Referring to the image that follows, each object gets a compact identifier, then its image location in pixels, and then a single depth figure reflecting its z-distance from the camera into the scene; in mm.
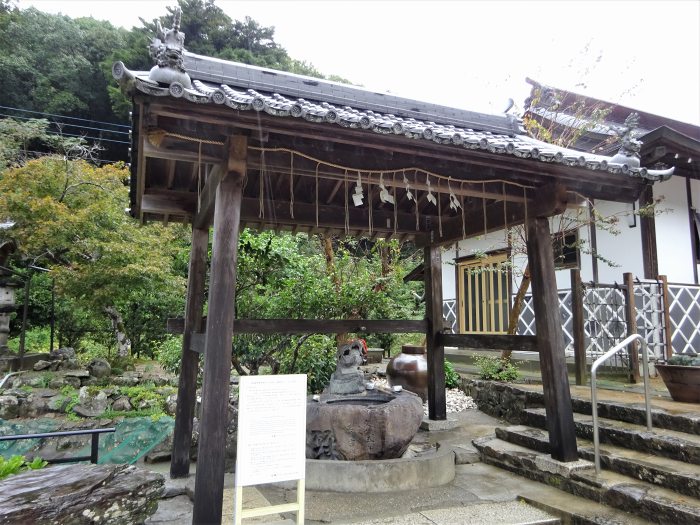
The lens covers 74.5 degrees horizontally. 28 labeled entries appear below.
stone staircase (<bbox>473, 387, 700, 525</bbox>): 3836
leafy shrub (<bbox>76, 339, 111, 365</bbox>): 14132
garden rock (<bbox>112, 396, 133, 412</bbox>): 9344
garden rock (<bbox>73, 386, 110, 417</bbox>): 9039
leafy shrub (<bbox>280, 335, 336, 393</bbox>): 8500
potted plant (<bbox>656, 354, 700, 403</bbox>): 5898
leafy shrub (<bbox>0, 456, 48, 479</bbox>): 3742
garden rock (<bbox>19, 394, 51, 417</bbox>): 9172
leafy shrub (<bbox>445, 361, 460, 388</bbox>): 10328
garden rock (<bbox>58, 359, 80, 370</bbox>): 11617
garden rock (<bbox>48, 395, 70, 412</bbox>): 9234
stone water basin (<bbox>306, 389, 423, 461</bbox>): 4711
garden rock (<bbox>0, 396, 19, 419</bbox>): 9070
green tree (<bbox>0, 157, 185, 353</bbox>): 10281
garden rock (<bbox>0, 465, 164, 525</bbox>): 2930
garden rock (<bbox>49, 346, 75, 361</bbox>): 12323
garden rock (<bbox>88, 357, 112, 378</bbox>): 10912
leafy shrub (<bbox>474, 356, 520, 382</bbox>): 9023
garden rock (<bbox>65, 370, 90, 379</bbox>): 10452
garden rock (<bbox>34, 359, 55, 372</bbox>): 11422
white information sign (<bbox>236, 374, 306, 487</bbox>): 3131
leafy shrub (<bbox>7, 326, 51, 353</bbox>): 16747
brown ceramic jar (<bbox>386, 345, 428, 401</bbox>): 9172
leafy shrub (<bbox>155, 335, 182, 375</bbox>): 8500
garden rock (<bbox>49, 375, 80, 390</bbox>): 10117
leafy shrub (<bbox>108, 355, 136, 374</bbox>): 11820
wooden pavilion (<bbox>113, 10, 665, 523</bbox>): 3494
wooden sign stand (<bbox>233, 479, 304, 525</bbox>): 3021
